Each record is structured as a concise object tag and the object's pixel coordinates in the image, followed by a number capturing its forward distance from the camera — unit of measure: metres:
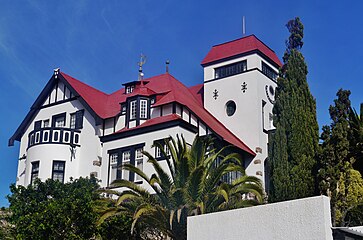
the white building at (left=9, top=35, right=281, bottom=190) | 29.97
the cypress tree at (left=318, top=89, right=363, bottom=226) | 21.05
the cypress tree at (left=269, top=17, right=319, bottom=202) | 21.72
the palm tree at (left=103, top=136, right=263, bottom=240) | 20.52
